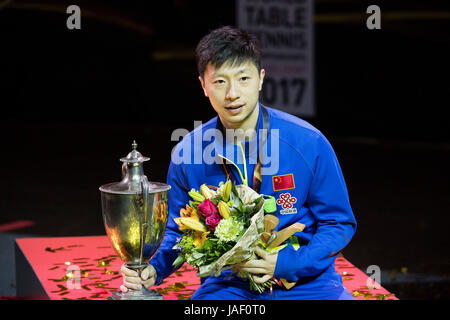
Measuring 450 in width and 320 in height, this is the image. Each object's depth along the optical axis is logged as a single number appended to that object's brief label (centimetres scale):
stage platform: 668
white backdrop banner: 1620
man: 534
